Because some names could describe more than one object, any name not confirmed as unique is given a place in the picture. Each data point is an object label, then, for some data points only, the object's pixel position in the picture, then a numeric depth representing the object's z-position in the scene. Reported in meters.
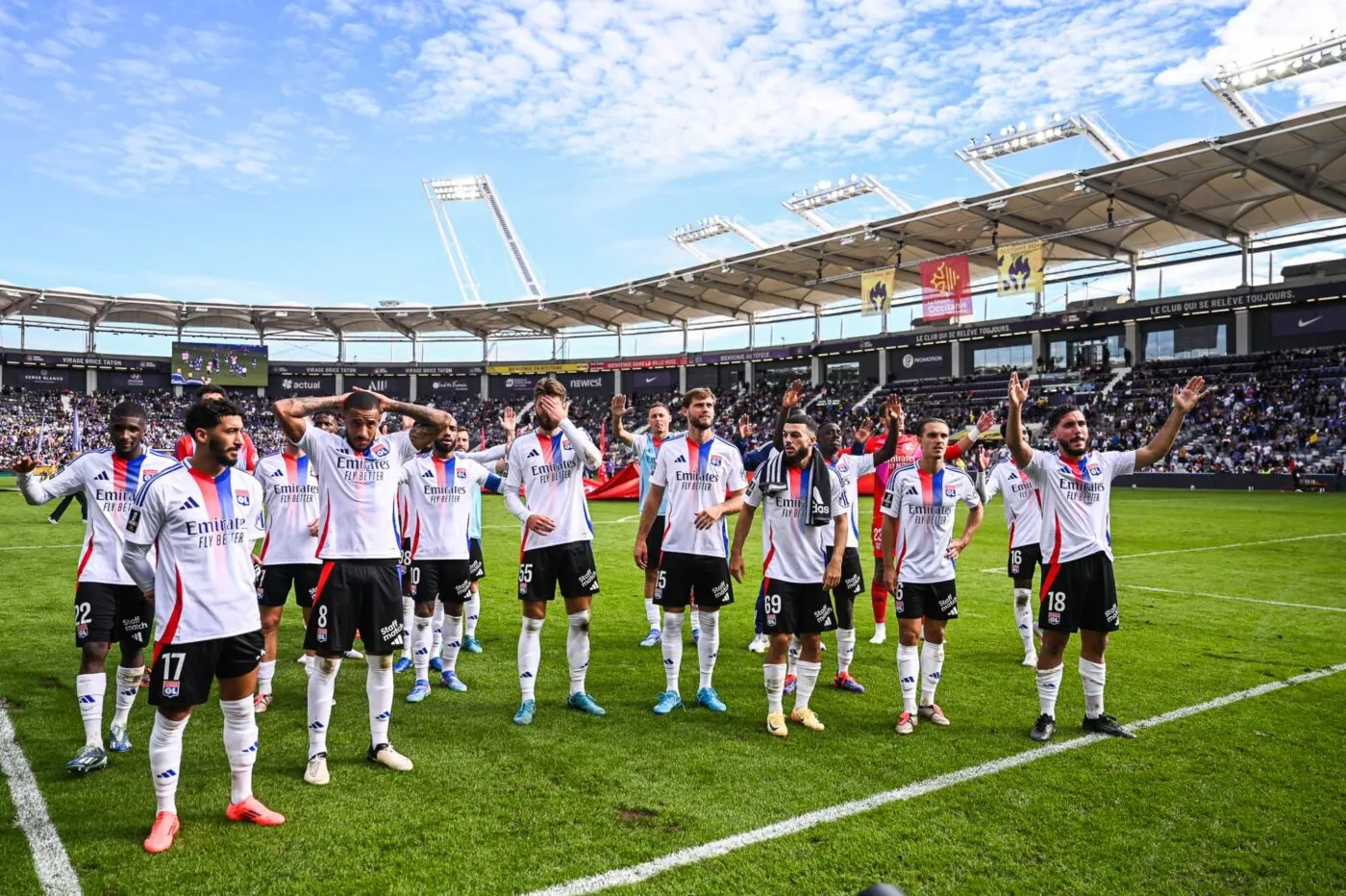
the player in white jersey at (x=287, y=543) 6.38
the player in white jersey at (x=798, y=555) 5.82
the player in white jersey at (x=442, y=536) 6.96
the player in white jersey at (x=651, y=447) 6.82
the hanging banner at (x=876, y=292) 40.00
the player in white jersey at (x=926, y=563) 6.00
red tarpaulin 30.06
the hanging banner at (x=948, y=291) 35.34
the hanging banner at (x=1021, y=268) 34.38
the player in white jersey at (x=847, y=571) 6.91
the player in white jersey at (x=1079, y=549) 5.75
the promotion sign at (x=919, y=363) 49.94
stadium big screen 58.19
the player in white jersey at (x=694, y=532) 6.29
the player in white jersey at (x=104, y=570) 5.06
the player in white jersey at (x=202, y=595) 4.11
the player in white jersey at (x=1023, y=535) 7.89
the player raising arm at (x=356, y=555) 4.97
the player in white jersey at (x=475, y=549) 7.80
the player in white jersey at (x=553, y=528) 6.11
